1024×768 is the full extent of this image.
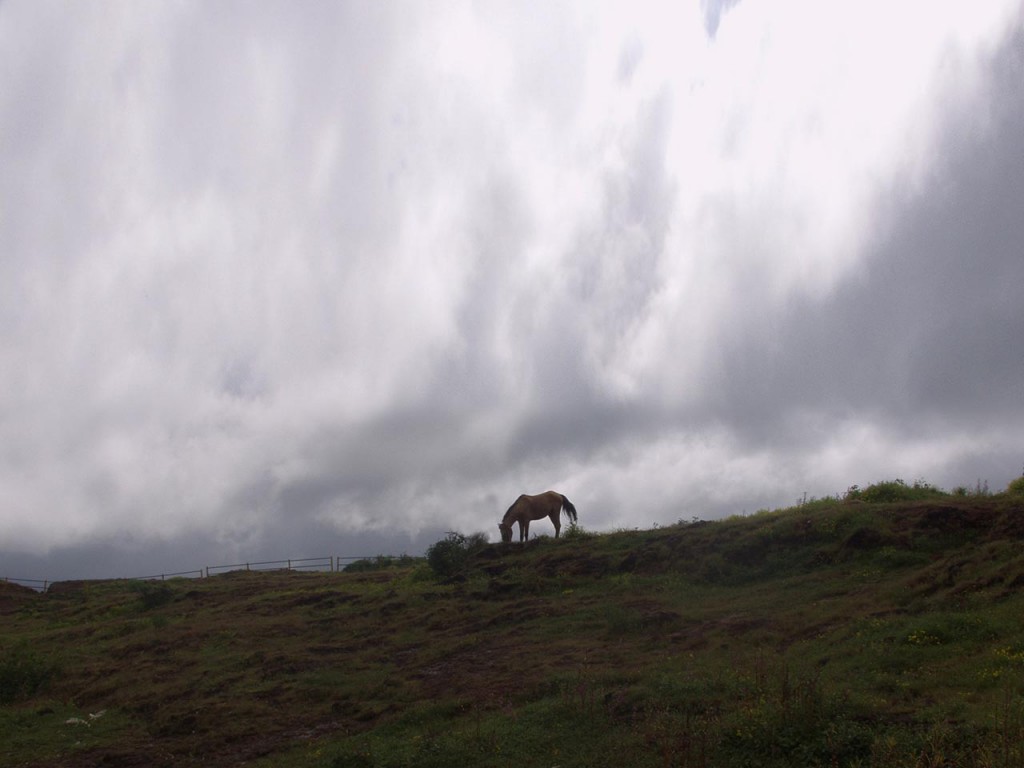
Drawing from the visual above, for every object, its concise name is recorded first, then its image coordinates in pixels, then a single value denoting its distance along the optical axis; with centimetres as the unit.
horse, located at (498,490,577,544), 3256
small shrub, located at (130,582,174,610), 3496
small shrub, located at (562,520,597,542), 2829
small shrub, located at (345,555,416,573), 4603
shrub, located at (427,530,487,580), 2862
